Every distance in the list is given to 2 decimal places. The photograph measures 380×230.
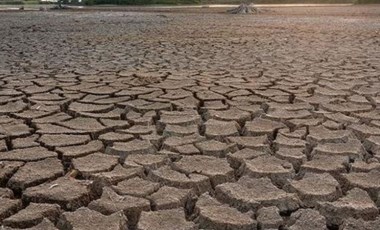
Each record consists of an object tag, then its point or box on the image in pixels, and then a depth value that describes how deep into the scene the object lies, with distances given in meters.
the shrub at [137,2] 38.29
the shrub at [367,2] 33.22
